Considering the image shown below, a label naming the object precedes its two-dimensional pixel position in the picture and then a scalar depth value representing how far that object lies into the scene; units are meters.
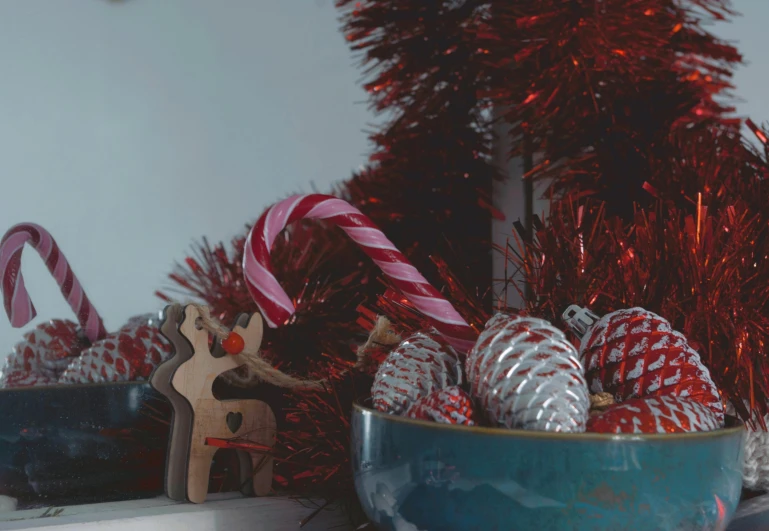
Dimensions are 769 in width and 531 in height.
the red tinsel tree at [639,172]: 0.43
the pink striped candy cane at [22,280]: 0.48
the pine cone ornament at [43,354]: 0.50
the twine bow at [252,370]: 0.43
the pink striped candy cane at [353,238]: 0.42
